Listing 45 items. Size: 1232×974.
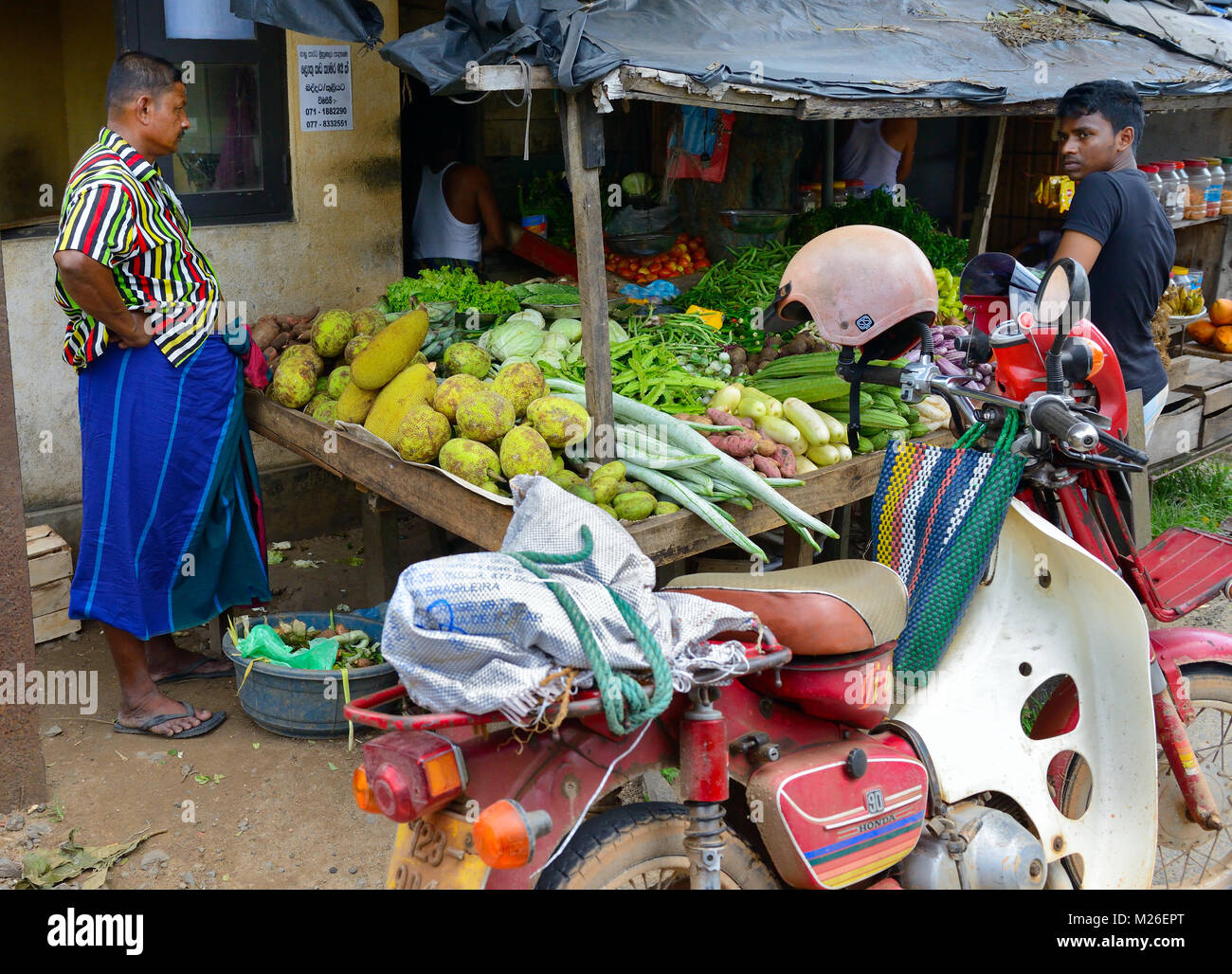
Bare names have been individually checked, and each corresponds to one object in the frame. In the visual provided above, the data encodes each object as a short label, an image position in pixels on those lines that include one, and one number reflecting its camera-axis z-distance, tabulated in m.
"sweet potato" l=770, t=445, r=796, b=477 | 4.38
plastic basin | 4.16
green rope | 2.02
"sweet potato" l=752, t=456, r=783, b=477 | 4.29
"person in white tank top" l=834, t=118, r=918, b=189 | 7.83
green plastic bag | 4.30
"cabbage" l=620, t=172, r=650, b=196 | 7.12
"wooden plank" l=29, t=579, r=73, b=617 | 4.99
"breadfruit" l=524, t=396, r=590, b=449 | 4.11
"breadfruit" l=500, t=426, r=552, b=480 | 3.91
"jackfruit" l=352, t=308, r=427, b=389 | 4.37
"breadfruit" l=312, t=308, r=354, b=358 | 4.84
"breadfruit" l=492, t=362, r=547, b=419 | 4.30
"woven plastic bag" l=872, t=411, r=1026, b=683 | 2.68
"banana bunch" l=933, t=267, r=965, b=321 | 5.99
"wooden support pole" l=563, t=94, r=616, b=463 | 3.79
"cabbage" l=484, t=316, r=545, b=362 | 4.91
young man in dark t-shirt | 3.84
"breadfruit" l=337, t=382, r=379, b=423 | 4.46
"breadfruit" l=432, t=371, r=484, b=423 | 4.18
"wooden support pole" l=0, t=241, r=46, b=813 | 3.54
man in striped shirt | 3.91
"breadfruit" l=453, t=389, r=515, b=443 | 4.04
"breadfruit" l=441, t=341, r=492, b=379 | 4.64
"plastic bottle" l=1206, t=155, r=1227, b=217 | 8.09
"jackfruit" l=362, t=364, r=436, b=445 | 4.26
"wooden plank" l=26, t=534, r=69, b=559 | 4.94
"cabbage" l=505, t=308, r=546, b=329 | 5.26
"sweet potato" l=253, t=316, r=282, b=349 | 5.02
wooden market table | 3.90
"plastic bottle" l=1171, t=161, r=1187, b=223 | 7.67
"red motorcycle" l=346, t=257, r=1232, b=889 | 2.18
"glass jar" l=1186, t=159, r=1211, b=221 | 7.97
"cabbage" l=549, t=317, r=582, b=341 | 5.10
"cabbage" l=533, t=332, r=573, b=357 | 4.95
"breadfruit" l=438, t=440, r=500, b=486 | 3.92
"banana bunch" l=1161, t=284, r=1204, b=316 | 7.61
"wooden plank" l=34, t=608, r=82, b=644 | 5.00
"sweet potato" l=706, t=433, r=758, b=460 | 4.29
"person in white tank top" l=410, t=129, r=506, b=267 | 6.46
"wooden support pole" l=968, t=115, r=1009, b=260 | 7.70
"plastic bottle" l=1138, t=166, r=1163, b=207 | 7.38
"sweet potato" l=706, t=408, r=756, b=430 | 4.44
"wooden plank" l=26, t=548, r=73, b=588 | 4.93
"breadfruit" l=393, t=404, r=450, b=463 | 4.04
